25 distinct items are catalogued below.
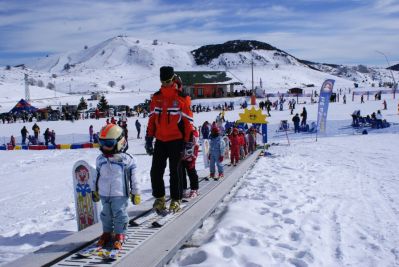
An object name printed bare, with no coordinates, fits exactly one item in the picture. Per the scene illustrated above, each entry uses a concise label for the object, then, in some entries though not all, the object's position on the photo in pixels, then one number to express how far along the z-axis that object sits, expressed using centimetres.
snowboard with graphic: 634
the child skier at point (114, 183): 481
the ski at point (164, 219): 546
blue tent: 4072
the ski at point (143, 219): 566
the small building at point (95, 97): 8381
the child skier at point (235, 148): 1298
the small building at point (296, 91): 7521
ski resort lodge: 7431
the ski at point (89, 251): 447
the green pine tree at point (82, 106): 6246
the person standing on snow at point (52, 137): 2814
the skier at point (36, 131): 2948
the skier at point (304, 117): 3218
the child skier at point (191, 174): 702
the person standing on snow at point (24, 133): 2936
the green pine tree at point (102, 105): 5838
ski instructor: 603
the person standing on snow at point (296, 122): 3136
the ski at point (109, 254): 432
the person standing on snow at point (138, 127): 3019
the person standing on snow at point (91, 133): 2908
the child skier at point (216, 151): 999
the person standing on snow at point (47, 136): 2806
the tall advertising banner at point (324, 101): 2356
